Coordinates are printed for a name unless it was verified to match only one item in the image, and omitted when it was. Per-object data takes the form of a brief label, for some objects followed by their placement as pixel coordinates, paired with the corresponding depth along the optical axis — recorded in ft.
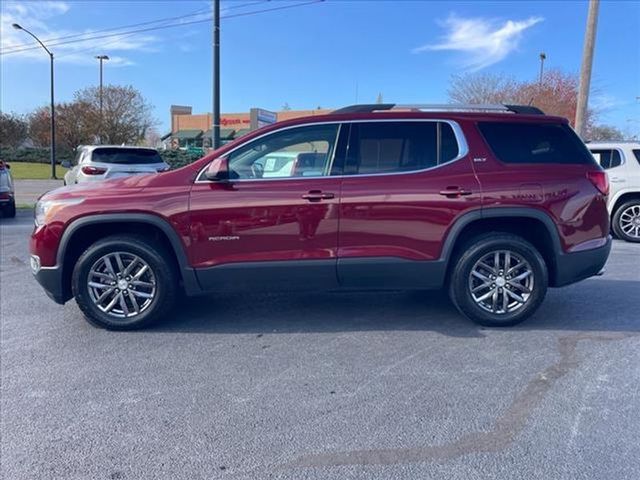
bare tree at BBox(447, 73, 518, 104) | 83.30
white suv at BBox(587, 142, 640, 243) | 29.60
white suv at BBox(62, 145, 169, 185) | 36.96
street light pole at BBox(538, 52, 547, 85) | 86.74
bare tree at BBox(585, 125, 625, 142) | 88.63
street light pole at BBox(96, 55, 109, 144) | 131.95
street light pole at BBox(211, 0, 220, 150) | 37.01
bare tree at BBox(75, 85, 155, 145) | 132.57
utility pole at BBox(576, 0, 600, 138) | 41.45
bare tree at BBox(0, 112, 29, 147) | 156.40
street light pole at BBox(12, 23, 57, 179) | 85.66
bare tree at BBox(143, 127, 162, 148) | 199.98
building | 171.94
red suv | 13.52
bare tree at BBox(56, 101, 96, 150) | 133.59
